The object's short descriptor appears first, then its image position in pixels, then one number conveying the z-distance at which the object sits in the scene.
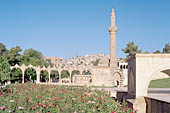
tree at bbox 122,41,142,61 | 54.09
